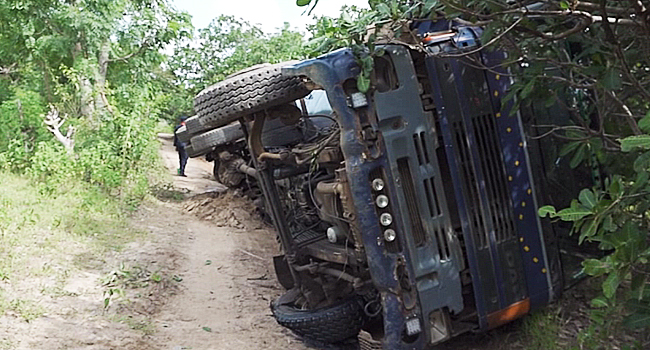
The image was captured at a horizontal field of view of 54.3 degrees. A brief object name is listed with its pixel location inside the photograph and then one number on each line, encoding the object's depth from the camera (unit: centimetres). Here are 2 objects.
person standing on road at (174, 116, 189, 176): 1414
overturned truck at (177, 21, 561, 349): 361
